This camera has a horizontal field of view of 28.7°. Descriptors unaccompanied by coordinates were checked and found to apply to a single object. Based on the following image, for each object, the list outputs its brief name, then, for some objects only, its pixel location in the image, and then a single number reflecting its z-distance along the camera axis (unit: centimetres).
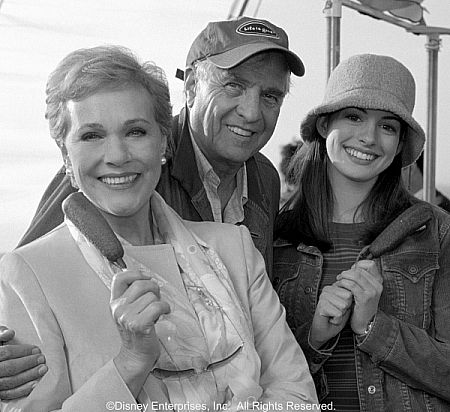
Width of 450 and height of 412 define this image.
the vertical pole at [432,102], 311
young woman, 183
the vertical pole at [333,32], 265
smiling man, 200
